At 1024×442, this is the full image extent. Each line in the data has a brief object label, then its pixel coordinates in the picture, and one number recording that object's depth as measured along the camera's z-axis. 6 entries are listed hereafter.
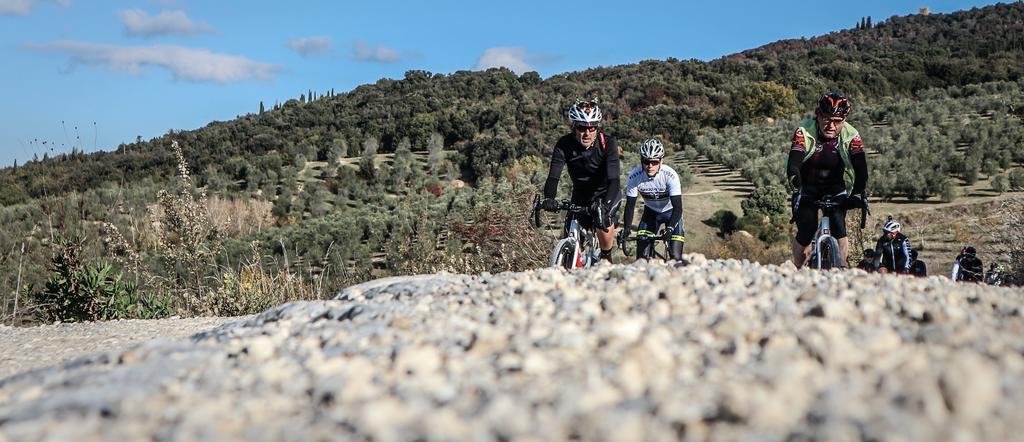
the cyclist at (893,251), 10.84
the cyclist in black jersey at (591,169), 6.93
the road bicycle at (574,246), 6.60
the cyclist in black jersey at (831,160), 6.42
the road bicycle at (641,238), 6.96
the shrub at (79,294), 7.91
